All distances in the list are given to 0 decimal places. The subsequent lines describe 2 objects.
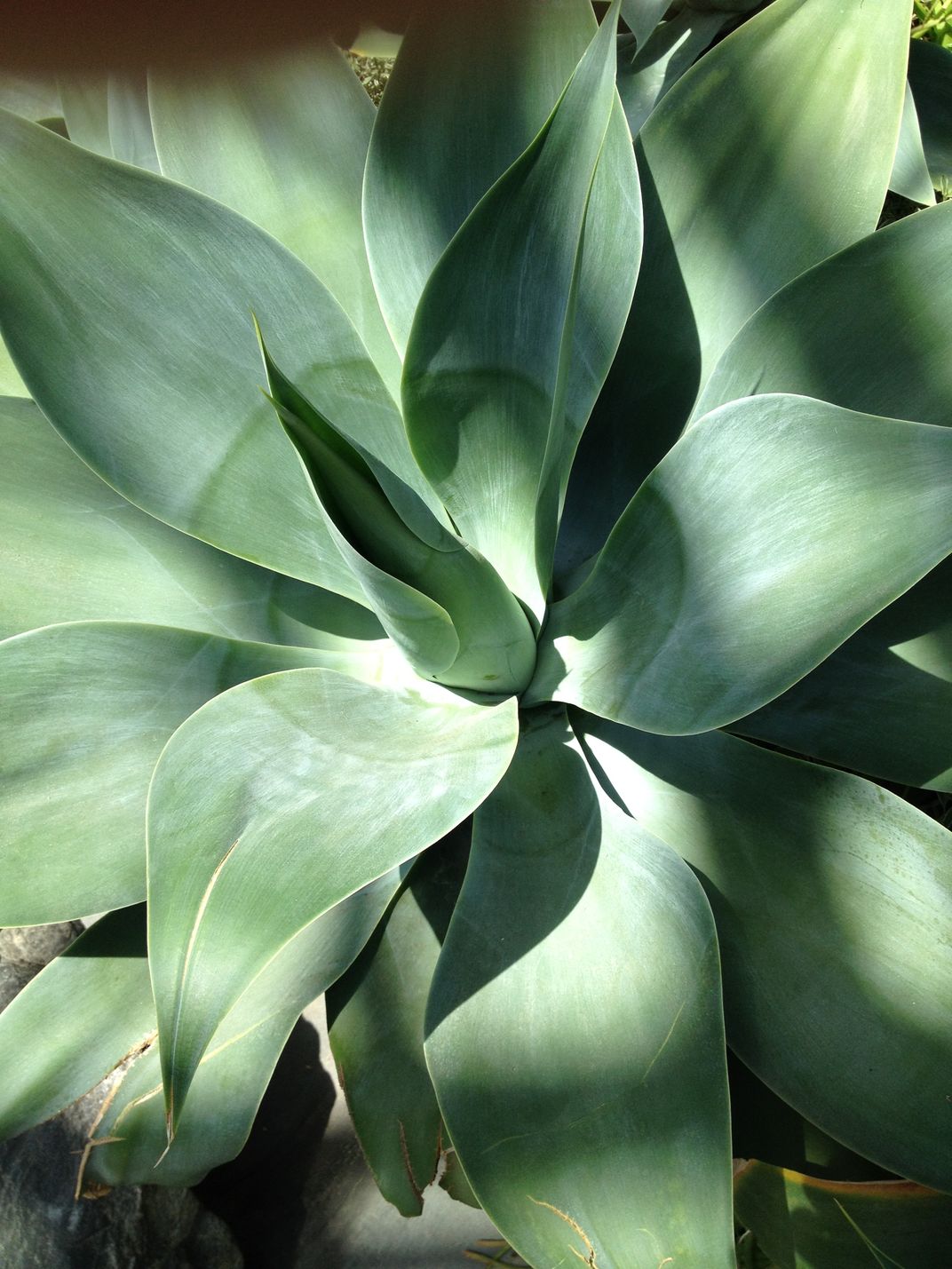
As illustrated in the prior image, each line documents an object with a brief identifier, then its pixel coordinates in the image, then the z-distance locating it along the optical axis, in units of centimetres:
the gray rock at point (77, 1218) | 97
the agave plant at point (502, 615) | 58
